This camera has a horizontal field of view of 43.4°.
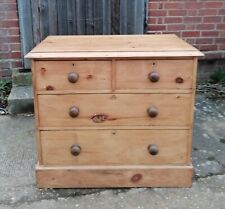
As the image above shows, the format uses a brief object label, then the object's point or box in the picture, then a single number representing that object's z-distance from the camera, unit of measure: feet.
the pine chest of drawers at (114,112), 5.65
